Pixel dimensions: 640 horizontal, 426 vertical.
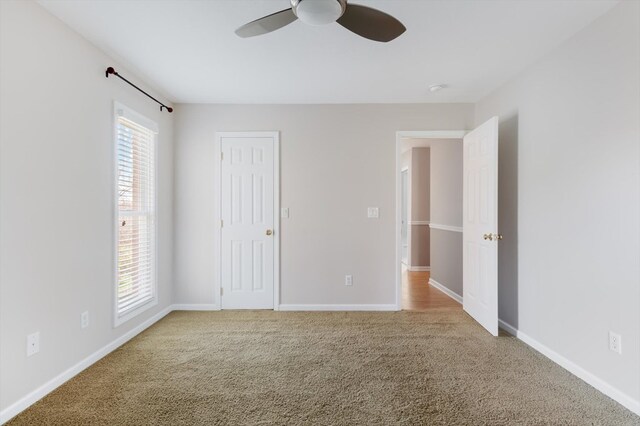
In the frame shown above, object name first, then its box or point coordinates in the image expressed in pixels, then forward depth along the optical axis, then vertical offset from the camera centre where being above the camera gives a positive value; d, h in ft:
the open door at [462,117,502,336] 9.21 -0.47
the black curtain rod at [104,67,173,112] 7.93 +3.76
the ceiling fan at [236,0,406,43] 4.64 +3.26
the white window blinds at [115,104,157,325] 8.75 -0.05
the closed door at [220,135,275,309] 11.80 -0.55
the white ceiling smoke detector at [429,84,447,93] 9.97 +4.20
